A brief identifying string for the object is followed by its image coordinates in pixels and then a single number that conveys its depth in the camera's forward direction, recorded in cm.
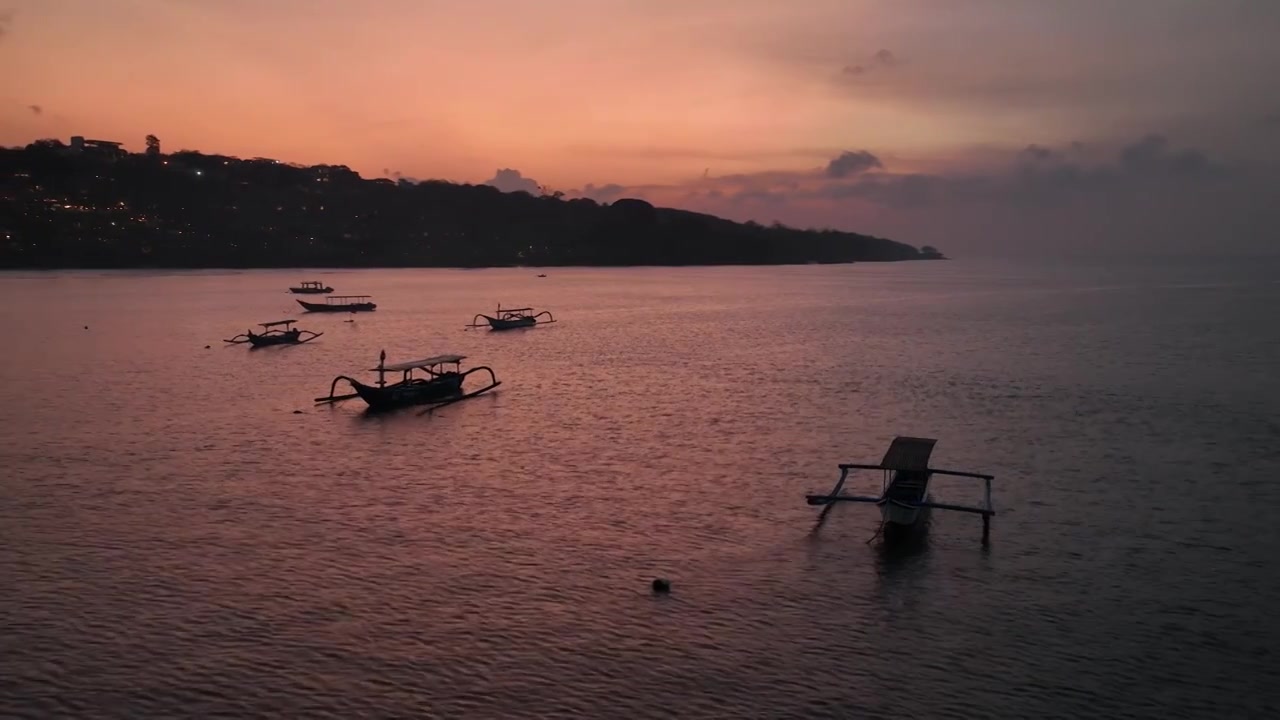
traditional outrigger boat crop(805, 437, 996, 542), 2586
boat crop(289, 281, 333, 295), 14375
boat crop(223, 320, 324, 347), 7388
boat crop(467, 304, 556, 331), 9069
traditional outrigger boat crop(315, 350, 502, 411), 4541
